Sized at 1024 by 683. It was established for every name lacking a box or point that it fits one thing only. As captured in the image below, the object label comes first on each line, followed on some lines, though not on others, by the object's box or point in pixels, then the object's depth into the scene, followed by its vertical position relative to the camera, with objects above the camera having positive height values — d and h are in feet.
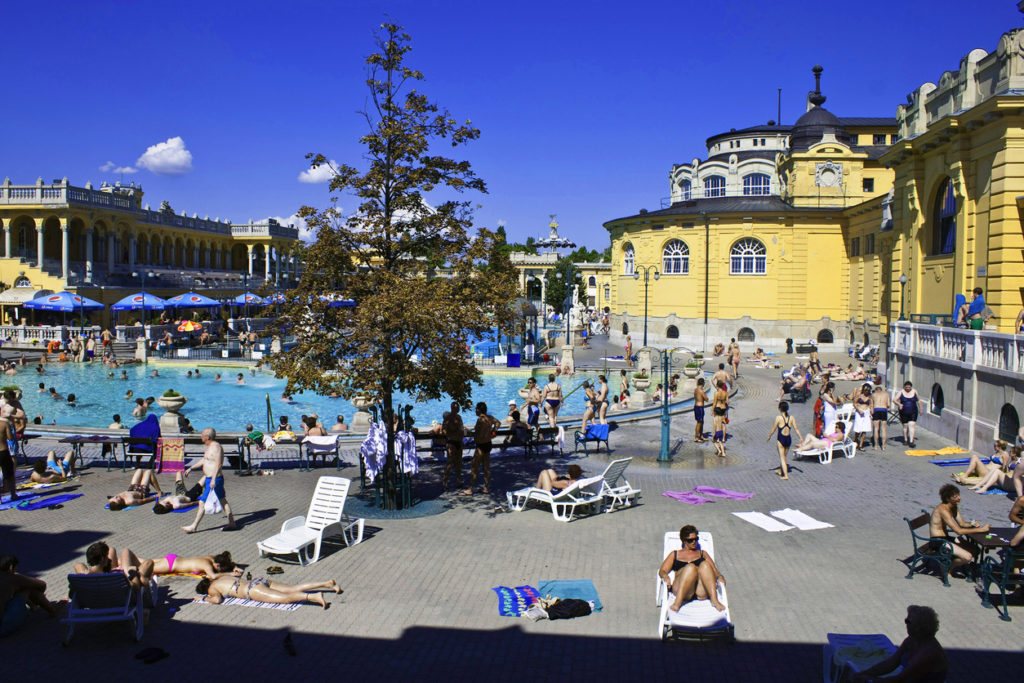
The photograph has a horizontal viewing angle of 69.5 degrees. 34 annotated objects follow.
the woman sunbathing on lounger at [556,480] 38.79 -8.90
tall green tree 35.68 +1.50
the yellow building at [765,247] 147.43 +13.87
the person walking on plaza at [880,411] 56.70 -7.42
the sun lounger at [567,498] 37.76 -9.66
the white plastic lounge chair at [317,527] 31.22 -9.62
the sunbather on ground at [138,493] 39.40 -9.90
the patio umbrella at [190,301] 140.87 +2.21
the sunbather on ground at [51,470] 44.18 -9.68
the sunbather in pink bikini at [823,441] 52.85 -9.18
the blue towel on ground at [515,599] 26.35 -10.51
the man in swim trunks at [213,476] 35.32 -7.90
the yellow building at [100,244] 154.61 +16.98
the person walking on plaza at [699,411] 59.93 -7.85
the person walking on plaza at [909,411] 56.54 -7.41
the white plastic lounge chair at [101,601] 23.85 -9.45
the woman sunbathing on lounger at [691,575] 24.62 -8.81
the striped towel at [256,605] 26.99 -10.76
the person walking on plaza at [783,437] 47.16 -7.85
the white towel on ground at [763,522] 35.99 -10.37
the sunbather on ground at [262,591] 27.20 -10.37
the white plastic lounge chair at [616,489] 39.45 -9.50
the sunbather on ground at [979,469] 43.06 -9.22
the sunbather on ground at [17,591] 24.58 -9.47
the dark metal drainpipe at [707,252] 150.71 +12.70
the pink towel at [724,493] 42.27 -10.45
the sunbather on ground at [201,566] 29.02 -10.10
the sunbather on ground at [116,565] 25.21 -8.95
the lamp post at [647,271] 149.07 +9.12
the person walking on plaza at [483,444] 42.65 -7.53
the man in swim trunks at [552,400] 63.52 -7.43
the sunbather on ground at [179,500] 38.55 -10.06
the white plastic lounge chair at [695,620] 23.76 -9.92
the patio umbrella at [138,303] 136.56 +1.76
